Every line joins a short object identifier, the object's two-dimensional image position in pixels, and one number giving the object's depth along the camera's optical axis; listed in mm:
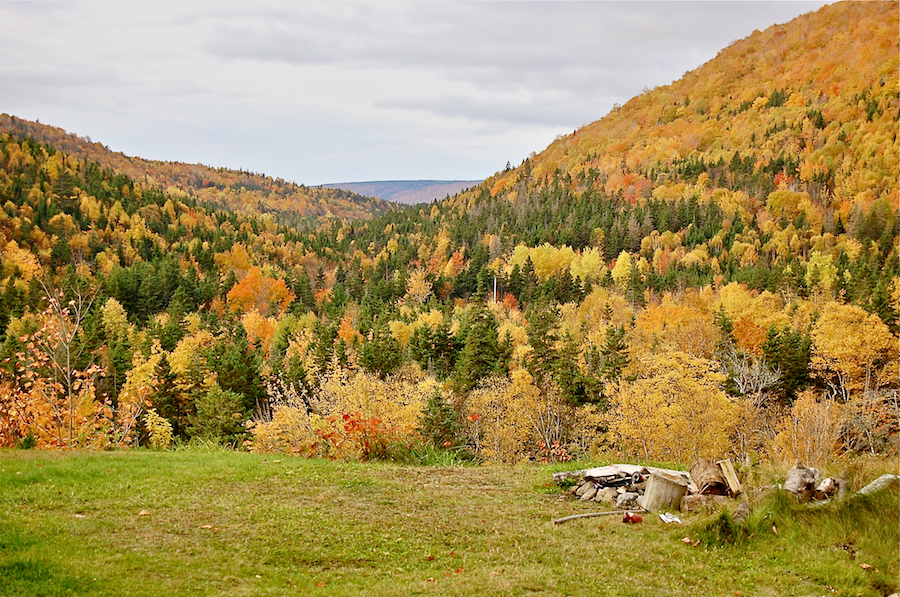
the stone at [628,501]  12836
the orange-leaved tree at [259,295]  118938
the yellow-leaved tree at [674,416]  43375
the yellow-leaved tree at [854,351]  52000
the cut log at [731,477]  12330
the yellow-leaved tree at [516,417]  50688
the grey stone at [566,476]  14797
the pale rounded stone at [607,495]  13297
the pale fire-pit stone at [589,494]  13680
